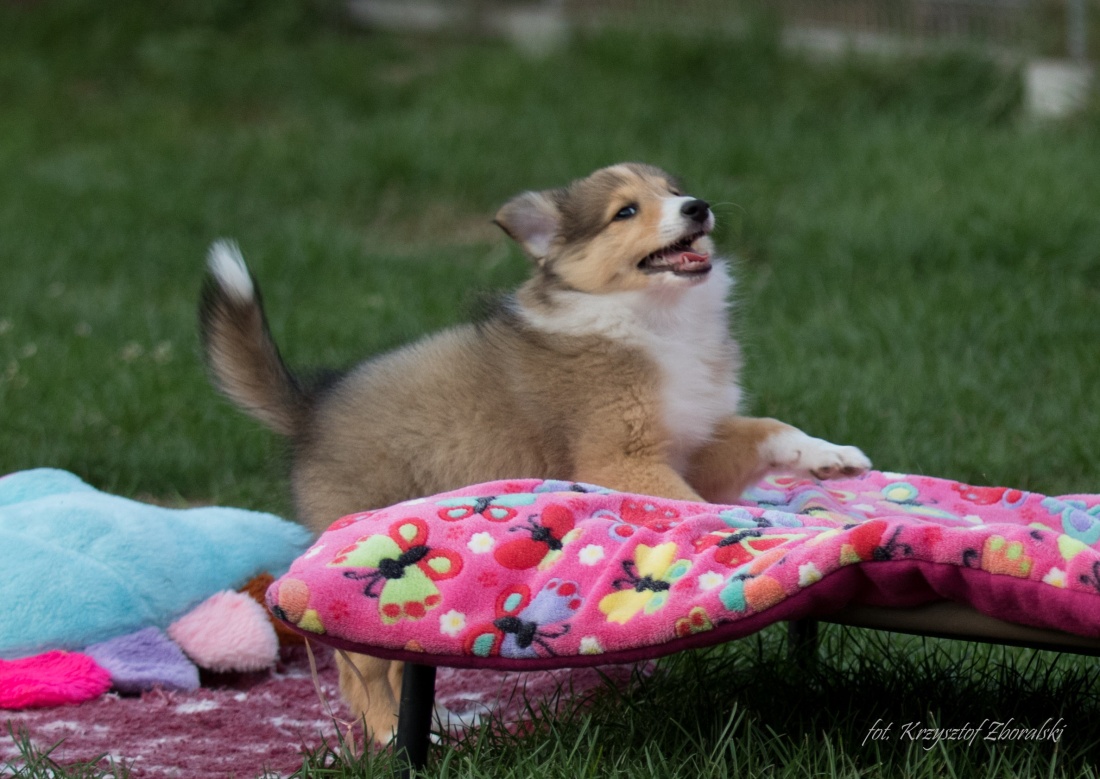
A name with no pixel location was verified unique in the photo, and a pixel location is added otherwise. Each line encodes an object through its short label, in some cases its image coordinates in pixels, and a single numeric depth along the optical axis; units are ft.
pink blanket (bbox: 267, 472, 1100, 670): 14.39
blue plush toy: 20.94
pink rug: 18.20
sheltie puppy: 20.40
